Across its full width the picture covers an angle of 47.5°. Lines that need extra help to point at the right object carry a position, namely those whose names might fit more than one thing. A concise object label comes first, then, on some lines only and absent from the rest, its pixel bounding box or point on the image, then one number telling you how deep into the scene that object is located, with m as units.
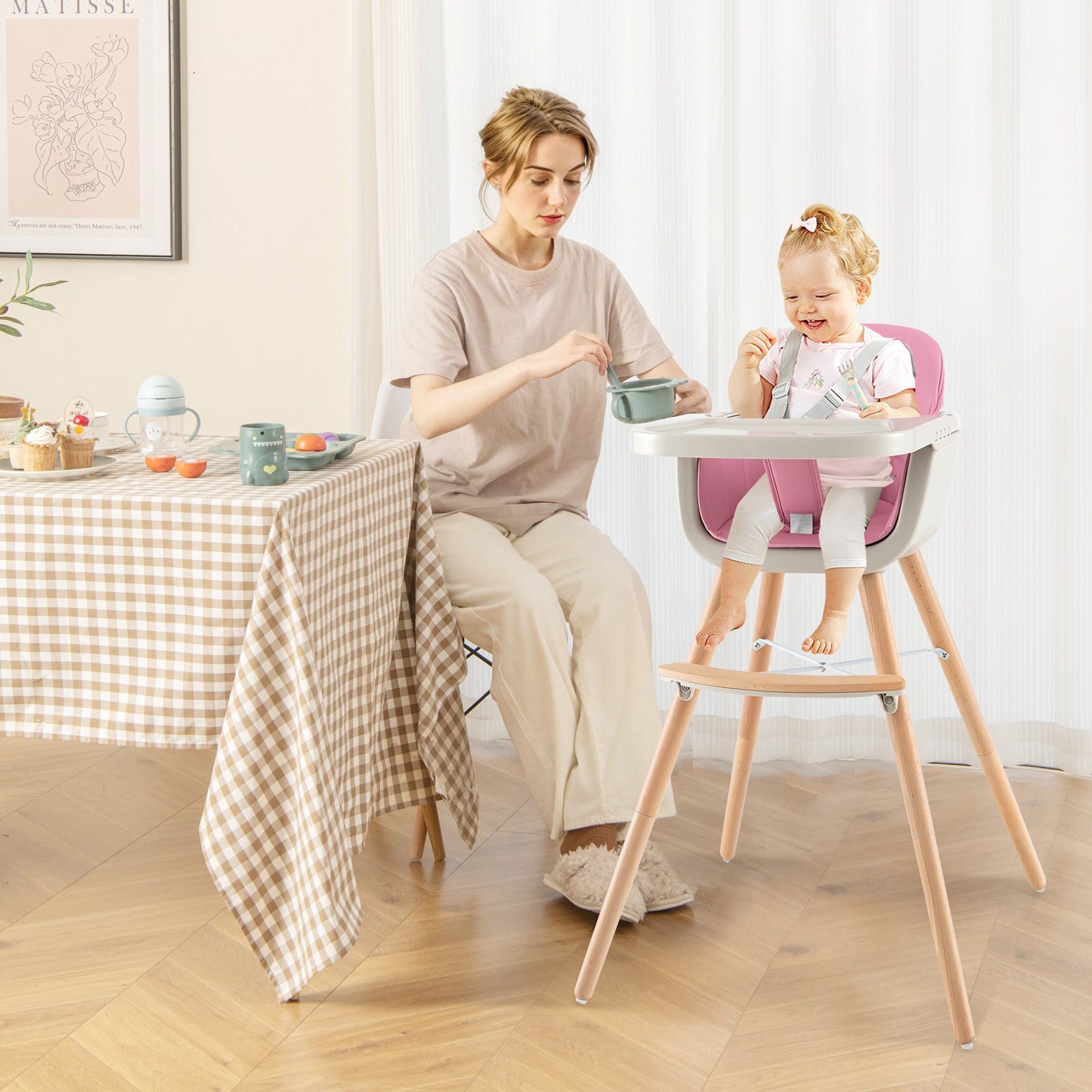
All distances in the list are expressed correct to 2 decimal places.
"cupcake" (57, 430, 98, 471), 1.78
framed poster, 2.96
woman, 1.99
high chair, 1.52
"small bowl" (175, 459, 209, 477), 1.78
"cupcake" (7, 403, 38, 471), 1.81
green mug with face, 1.72
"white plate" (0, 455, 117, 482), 1.76
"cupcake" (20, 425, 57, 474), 1.78
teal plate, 1.82
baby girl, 1.71
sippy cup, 1.90
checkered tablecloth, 1.65
